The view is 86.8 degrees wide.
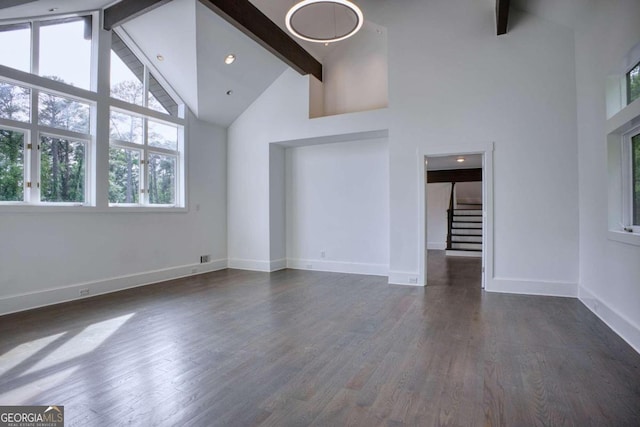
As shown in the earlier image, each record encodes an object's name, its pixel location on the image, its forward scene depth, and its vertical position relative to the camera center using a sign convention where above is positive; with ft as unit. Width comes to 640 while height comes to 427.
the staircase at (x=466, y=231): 30.25 -1.49
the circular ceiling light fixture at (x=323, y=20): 12.23 +9.89
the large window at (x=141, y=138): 17.24 +4.33
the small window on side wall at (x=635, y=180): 10.69 +1.14
